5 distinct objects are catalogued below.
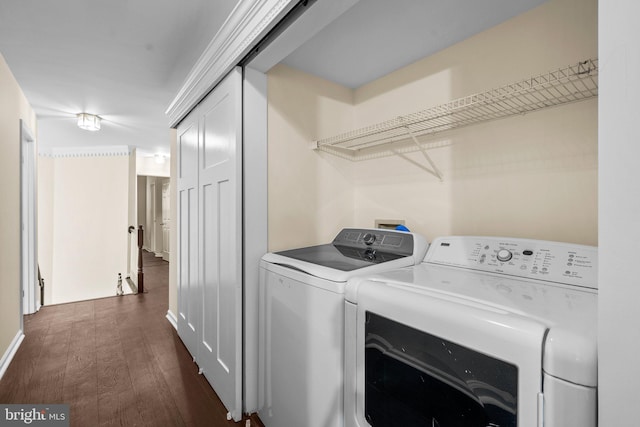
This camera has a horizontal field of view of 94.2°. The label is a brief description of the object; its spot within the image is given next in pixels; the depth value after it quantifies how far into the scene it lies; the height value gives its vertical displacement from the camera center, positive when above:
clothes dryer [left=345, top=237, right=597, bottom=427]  0.61 -0.31
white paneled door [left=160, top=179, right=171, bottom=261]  7.53 -0.22
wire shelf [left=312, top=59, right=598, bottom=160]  1.14 +0.48
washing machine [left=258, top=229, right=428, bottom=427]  1.14 -0.47
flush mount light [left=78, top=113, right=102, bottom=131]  3.04 +0.94
